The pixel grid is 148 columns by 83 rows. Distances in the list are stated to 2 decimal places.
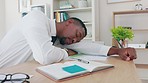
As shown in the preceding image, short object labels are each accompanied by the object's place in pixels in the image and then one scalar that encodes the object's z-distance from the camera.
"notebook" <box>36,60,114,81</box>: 0.72
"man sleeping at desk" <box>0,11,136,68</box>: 1.05
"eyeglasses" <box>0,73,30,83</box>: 0.66
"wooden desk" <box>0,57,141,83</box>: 0.68
